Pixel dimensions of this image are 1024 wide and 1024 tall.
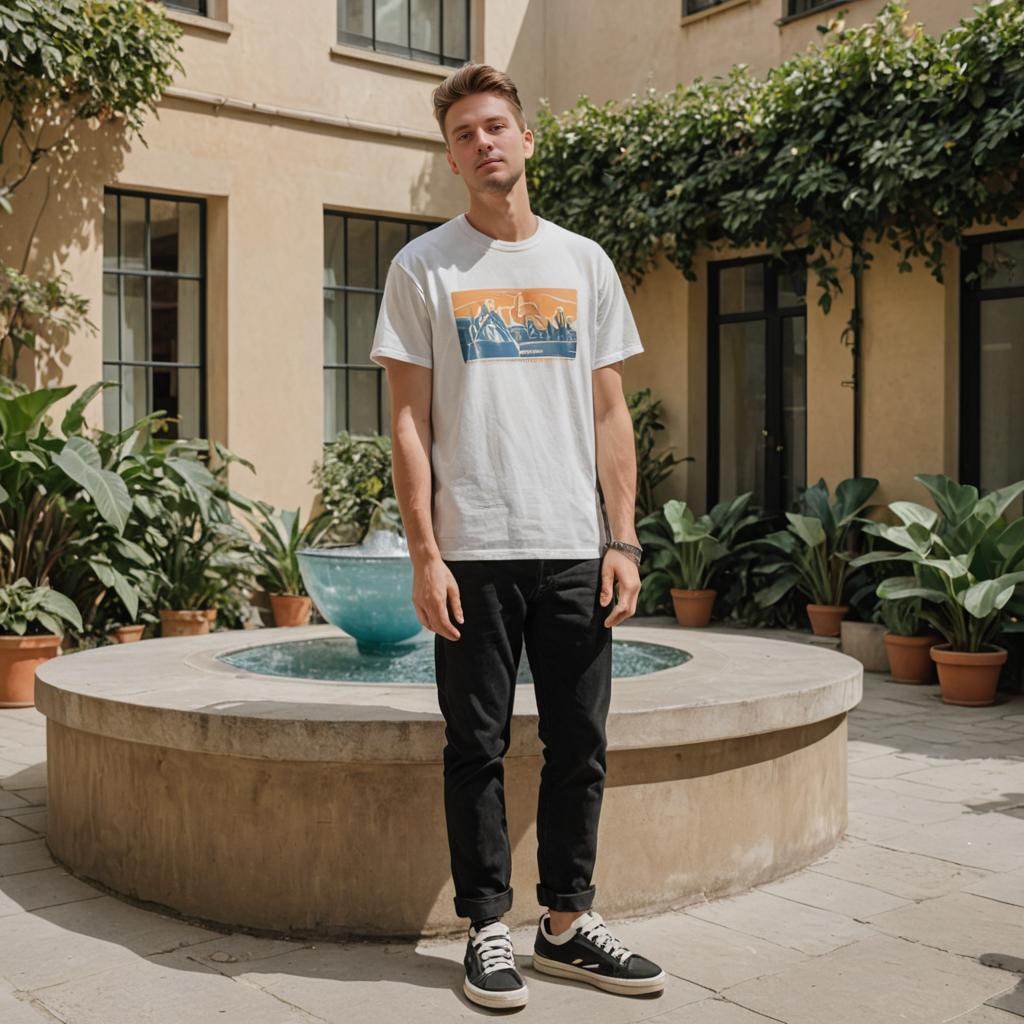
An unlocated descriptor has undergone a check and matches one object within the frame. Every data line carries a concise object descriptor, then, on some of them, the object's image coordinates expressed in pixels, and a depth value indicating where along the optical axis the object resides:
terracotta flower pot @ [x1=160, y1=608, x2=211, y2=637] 7.52
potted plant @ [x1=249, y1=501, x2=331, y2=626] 8.42
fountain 3.28
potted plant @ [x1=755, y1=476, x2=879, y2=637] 8.18
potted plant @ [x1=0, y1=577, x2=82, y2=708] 6.34
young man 2.84
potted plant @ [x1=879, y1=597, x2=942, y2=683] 7.23
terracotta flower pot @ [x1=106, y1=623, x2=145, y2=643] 7.29
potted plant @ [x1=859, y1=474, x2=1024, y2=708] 6.68
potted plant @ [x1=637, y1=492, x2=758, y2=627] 8.88
